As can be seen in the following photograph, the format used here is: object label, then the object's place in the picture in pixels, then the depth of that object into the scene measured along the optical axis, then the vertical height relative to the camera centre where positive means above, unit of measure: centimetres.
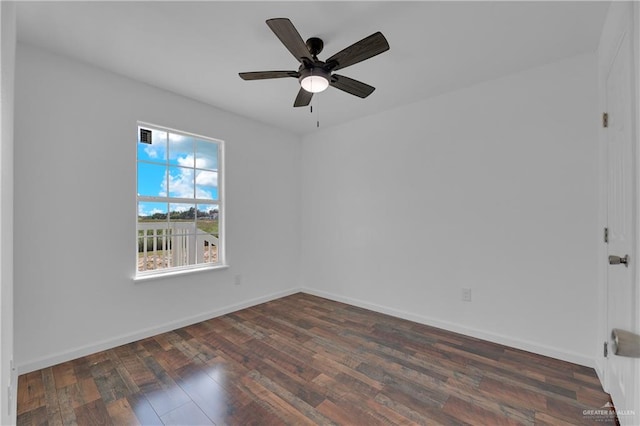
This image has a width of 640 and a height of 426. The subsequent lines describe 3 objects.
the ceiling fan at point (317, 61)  165 +106
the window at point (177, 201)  299 +13
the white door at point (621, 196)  134 +10
